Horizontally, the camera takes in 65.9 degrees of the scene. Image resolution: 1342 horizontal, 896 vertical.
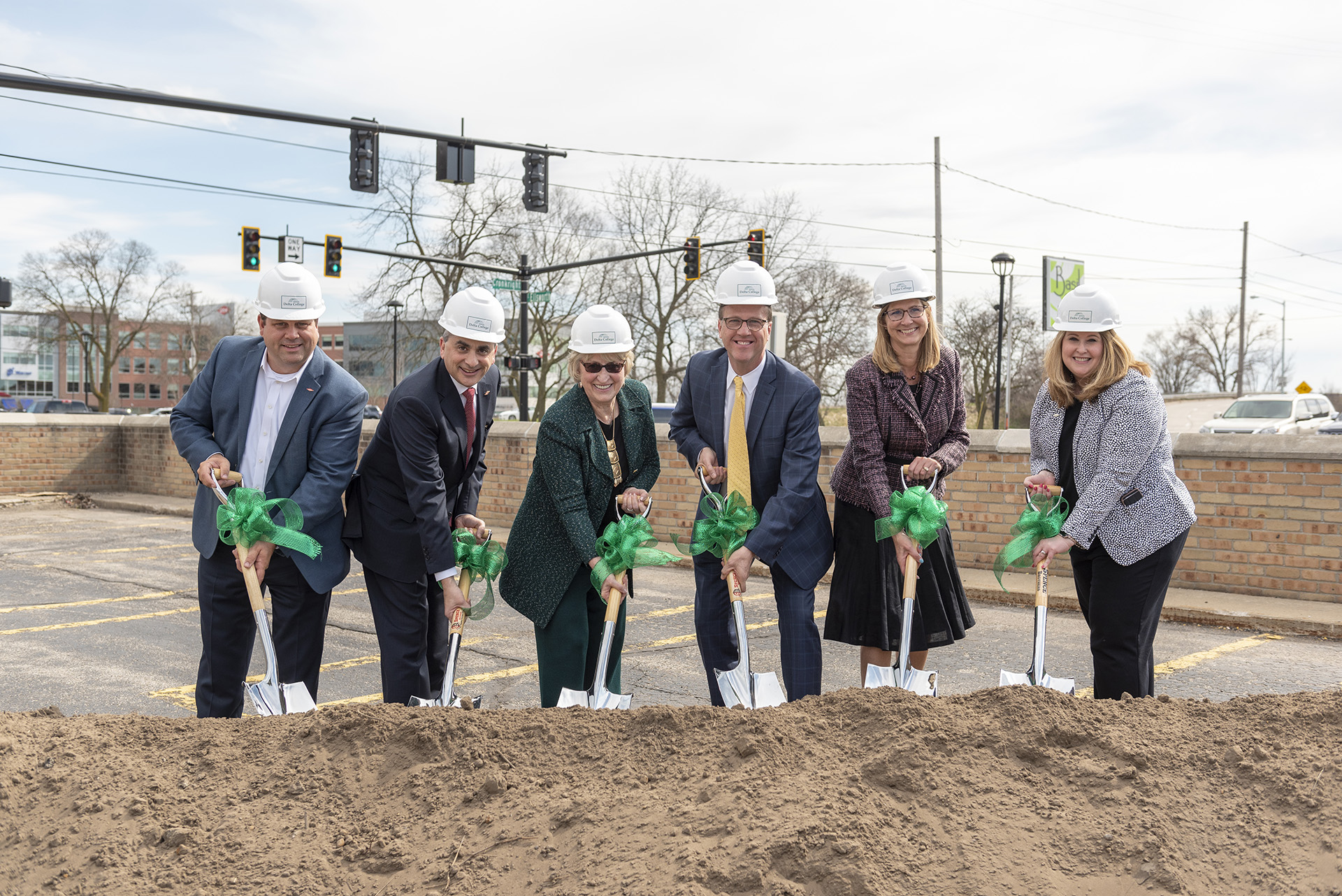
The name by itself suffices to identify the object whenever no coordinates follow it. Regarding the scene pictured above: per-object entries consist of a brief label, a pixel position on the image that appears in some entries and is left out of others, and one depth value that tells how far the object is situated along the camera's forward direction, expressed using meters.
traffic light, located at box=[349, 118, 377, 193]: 15.50
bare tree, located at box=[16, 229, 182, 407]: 58.81
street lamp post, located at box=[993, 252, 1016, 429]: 31.55
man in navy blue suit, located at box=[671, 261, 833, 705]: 4.06
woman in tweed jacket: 4.09
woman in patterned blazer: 3.80
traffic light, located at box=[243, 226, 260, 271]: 22.06
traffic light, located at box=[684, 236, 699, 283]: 23.66
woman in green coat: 3.94
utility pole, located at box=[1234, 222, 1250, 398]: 46.12
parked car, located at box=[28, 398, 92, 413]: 49.38
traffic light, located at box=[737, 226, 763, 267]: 20.88
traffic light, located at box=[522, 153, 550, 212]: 17.78
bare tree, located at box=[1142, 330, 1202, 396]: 67.19
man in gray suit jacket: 4.12
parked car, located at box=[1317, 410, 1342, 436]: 25.37
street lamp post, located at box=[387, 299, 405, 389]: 37.88
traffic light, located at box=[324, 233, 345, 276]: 23.59
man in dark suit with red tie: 3.97
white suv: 26.78
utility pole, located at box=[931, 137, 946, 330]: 30.25
